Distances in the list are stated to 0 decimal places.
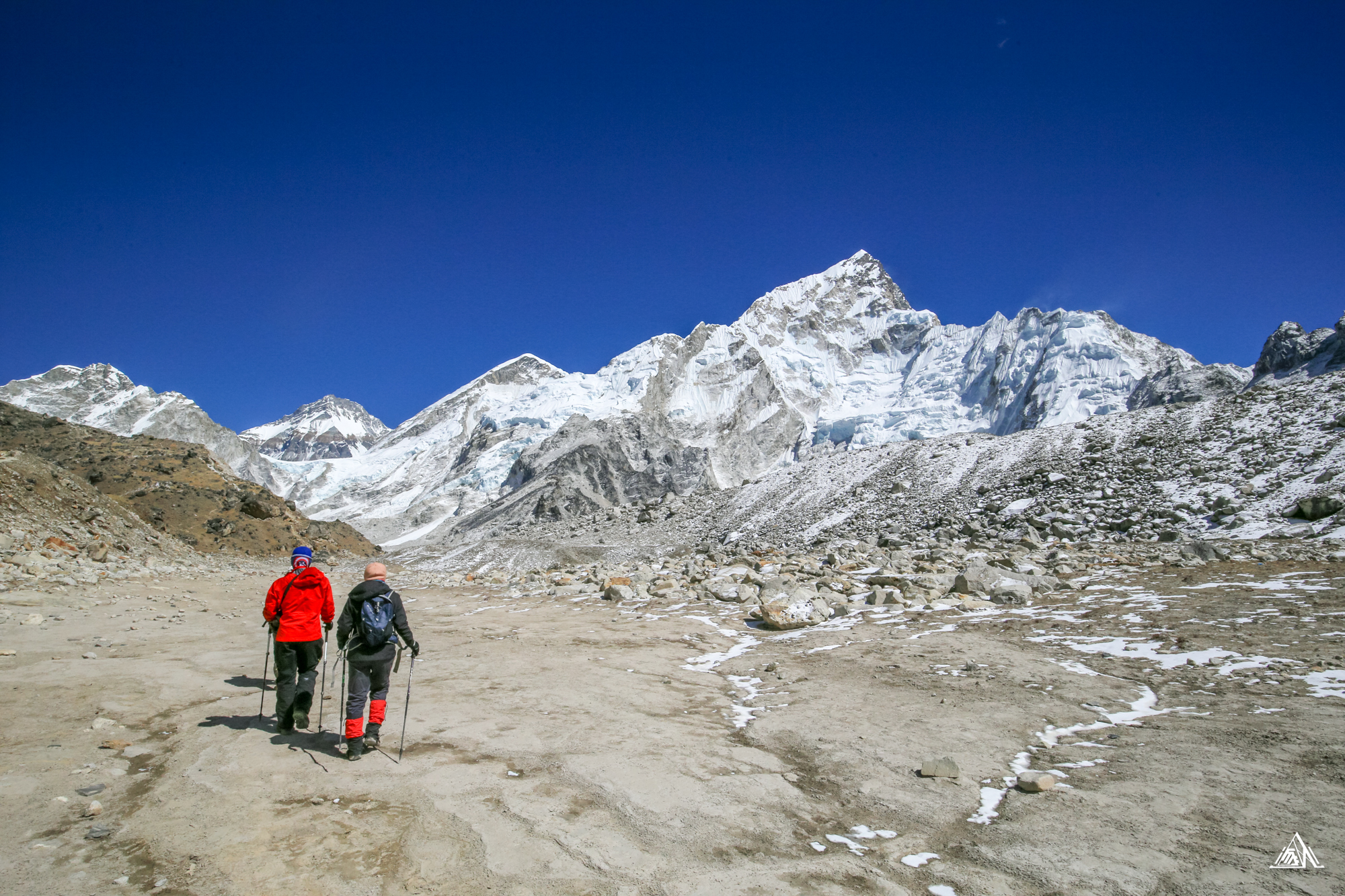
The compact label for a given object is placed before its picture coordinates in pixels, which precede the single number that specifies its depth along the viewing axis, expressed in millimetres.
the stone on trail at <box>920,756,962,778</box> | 5574
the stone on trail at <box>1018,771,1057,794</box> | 5211
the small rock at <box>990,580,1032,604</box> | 13656
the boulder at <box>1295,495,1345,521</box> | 19109
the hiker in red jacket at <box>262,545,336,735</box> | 6508
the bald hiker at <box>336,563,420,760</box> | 6113
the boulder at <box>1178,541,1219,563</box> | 16500
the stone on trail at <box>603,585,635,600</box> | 18078
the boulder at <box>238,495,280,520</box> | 43719
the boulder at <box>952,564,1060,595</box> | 14469
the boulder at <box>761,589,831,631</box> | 13000
